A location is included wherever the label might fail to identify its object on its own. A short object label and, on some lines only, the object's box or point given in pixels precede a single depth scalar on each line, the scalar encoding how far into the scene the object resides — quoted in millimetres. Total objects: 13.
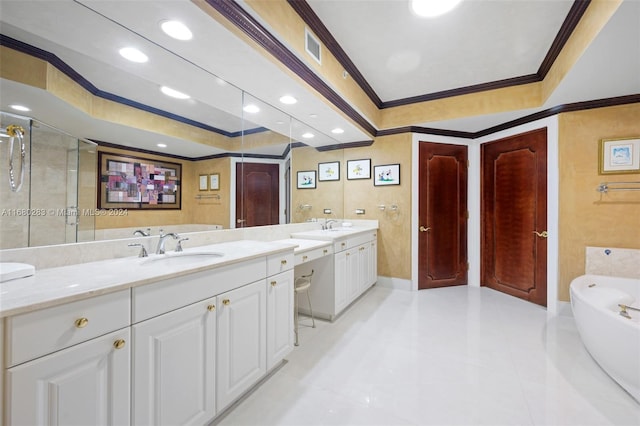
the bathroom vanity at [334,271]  2770
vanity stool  2404
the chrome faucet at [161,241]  1653
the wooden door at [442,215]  3877
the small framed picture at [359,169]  4125
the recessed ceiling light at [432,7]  1870
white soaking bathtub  1643
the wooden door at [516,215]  3244
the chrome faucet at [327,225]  3719
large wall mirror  1197
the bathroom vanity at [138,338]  813
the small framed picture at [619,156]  2705
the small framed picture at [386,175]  3914
